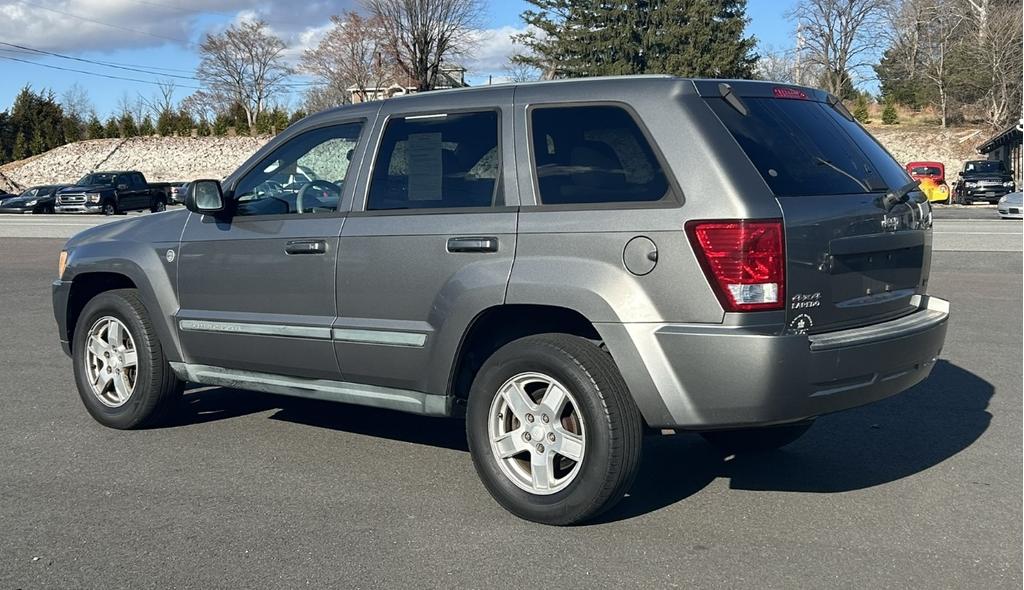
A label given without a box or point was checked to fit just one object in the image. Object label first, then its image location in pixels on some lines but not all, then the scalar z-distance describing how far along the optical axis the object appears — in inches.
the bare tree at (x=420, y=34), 2098.9
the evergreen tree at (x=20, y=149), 2657.5
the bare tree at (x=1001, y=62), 2400.3
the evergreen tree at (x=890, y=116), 2513.5
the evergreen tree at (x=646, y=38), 2087.8
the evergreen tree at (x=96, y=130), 2657.5
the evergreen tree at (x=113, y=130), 2623.0
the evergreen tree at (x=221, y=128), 2546.8
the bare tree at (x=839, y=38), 2829.2
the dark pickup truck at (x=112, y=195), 1665.8
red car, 1781.3
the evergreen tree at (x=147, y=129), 2596.0
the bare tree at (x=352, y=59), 2320.4
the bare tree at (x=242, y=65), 3088.1
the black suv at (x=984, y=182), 1694.1
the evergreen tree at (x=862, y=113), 2421.3
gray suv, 165.9
